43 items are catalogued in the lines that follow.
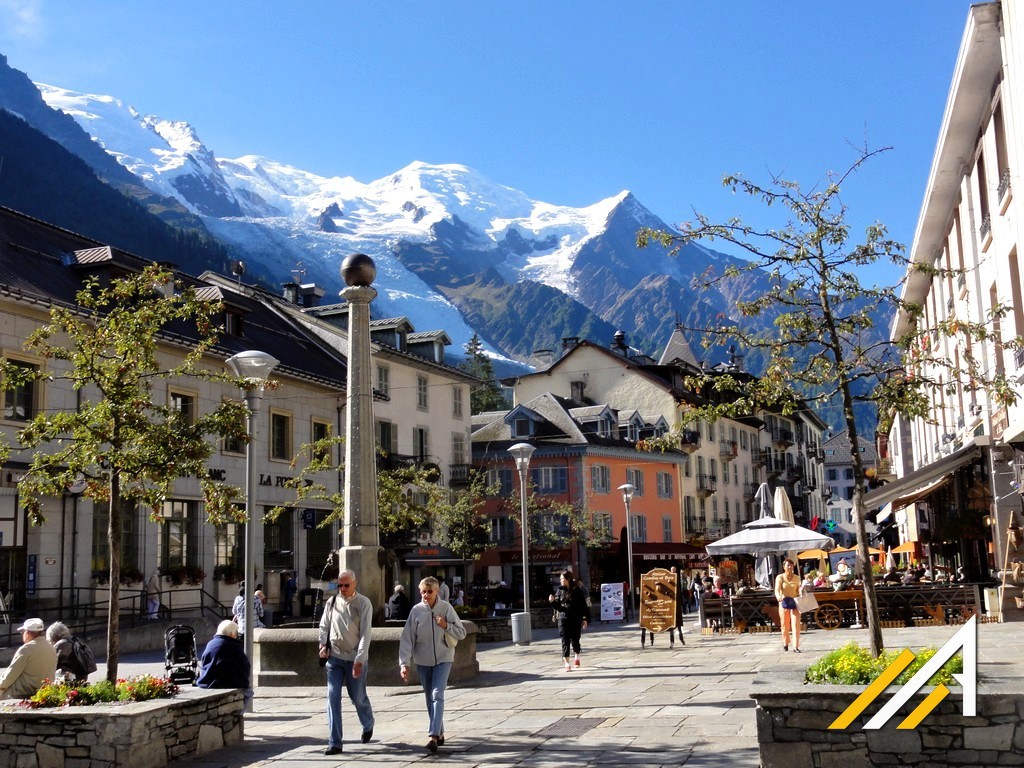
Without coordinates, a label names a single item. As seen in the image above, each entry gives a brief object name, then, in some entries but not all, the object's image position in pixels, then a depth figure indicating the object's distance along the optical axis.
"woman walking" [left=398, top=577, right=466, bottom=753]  10.28
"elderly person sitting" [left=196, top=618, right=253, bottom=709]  11.34
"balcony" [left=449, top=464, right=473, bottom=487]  48.90
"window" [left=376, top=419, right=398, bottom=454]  42.84
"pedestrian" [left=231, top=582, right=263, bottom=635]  17.31
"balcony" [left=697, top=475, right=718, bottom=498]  64.94
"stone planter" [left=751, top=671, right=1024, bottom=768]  7.46
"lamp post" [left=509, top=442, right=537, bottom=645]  24.61
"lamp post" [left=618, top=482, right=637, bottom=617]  31.53
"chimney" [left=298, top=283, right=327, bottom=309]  51.90
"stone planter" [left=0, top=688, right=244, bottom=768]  9.25
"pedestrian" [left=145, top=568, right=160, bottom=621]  27.53
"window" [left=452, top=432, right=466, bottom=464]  50.16
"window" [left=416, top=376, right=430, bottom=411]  47.03
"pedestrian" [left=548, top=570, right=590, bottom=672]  18.06
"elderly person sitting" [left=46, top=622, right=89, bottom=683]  12.00
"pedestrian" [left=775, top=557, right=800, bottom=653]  18.80
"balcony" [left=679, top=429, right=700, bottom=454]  61.79
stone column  15.38
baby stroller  15.67
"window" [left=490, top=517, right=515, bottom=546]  53.78
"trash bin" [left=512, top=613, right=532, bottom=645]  24.58
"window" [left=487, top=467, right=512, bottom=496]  55.19
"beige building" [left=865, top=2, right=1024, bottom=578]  19.44
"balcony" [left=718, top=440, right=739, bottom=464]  68.62
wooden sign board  22.69
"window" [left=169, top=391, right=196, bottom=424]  30.22
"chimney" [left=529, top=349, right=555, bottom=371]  72.94
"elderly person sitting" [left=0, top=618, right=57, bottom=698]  10.73
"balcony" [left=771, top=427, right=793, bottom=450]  80.31
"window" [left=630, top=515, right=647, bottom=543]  56.22
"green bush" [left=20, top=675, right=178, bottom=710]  9.82
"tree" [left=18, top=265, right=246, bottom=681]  11.38
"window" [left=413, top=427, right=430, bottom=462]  46.17
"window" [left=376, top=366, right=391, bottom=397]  43.84
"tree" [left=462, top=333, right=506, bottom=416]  104.19
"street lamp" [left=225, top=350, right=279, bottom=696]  14.33
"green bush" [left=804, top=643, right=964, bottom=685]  7.88
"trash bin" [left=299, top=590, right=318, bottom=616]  34.59
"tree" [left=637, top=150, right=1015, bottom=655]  11.09
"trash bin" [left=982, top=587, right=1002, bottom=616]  21.83
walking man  10.52
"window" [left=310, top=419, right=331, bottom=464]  36.16
